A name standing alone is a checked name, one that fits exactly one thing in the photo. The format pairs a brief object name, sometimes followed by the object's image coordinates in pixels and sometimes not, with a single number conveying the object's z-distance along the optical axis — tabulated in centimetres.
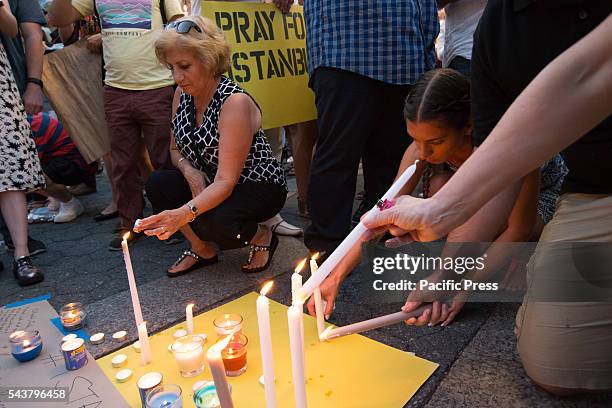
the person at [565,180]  77
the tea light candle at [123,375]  147
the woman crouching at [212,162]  211
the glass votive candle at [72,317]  185
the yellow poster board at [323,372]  134
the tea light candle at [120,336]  175
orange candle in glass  146
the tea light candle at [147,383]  128
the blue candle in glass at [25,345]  161
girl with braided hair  158
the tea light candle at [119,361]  156
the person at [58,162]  385
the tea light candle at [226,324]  165
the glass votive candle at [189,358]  148
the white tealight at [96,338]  175
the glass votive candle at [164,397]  124
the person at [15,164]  246
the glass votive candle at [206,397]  124
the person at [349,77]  206
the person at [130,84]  281
